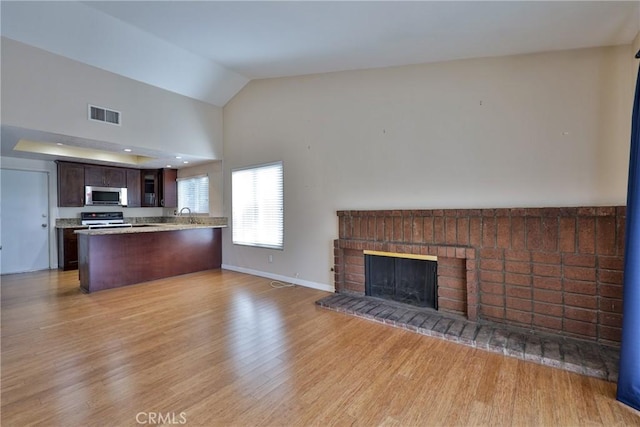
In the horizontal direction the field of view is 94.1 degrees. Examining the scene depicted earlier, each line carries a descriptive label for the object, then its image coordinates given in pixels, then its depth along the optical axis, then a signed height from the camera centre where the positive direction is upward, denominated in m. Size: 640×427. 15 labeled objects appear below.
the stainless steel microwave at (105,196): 6.68 +0.46
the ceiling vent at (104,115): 4.30 +1.50
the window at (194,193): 6.64 +0.50
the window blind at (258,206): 5.19 +0.14
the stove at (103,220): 6.75 -0.08
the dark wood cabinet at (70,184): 6.30 +0.69
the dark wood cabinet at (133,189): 7.31 +0.66
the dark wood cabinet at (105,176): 6.67 +0.92
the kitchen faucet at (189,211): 7.01 +0.09
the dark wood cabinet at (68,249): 6.18 -0.67
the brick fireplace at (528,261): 2.66 -0.52
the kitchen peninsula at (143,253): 4.63 -0.67
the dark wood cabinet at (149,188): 7.46 +0.69
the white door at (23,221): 5.82 -0.07
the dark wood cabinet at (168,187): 7.21 +0.68
